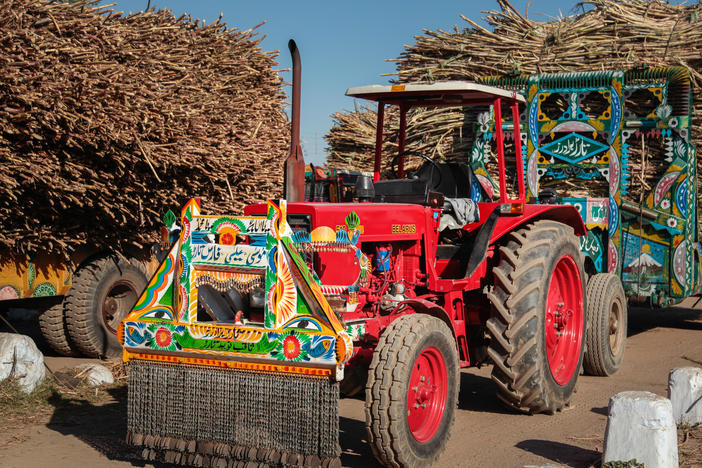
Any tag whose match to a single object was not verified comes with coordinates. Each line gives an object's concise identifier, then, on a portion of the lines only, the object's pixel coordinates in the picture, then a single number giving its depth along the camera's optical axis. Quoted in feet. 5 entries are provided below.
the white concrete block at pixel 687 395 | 18.81
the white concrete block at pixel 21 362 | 22.06
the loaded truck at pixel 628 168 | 28.66
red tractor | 15.07
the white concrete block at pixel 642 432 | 15.02
